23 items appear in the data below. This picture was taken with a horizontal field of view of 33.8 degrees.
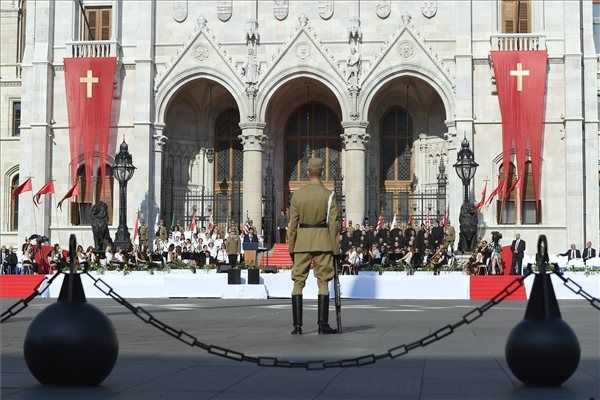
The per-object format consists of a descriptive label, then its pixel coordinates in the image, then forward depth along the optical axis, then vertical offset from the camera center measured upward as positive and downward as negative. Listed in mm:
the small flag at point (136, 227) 40653 +93
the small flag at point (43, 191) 42125 +1616
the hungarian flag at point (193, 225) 40375 +187
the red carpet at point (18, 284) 28953 -1648
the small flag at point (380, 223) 37956 +279
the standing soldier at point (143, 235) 39216 -229
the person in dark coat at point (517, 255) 33000 -822
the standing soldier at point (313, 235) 13008 -66
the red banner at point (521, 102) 40406 +5269
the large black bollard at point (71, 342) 7859 -906
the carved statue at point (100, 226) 37219 +116
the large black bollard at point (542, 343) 7984 -913
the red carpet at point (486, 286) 28141 -1586
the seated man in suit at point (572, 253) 38572 -873
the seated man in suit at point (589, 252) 37941 -819
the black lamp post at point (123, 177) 36625 +1940
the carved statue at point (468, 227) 34875 +124
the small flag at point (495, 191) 40281 +1615
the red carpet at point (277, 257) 39156 -1109
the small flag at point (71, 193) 41750 +1538
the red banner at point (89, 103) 42375 +5418
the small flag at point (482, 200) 39906 +1269
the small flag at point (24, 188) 41072 +1751
